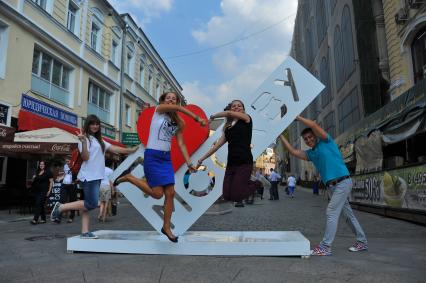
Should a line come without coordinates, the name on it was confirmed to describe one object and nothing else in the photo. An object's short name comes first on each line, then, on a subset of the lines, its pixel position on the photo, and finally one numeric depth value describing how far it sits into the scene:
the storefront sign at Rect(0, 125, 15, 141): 9.90
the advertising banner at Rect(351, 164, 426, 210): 8.15
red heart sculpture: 5.22
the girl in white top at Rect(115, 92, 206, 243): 4.42
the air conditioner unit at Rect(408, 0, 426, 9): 13.30
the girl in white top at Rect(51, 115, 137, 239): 4.92
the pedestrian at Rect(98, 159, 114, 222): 9.27
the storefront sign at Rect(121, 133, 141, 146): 22.19
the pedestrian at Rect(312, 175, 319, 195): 25.99
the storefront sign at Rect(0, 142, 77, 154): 10.11
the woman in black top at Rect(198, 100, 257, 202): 4.45
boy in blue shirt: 4.54
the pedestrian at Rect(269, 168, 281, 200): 19.78
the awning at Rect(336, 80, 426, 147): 8.30
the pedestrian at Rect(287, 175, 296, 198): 23.03
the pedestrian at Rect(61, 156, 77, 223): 9.88
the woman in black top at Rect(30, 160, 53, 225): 8.66
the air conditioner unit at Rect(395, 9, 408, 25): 14.51
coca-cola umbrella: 10.12
